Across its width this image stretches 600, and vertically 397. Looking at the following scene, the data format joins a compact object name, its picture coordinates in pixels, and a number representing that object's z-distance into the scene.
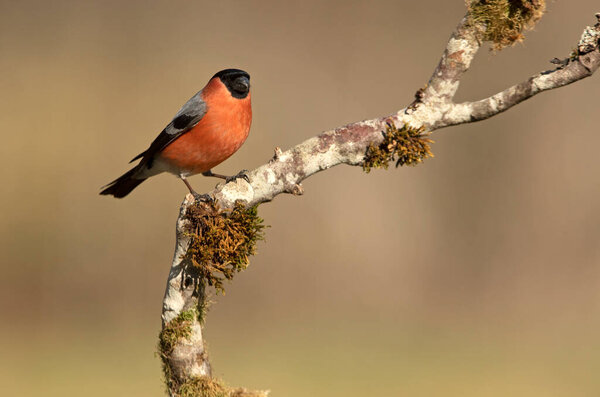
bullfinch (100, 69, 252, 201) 9.16
